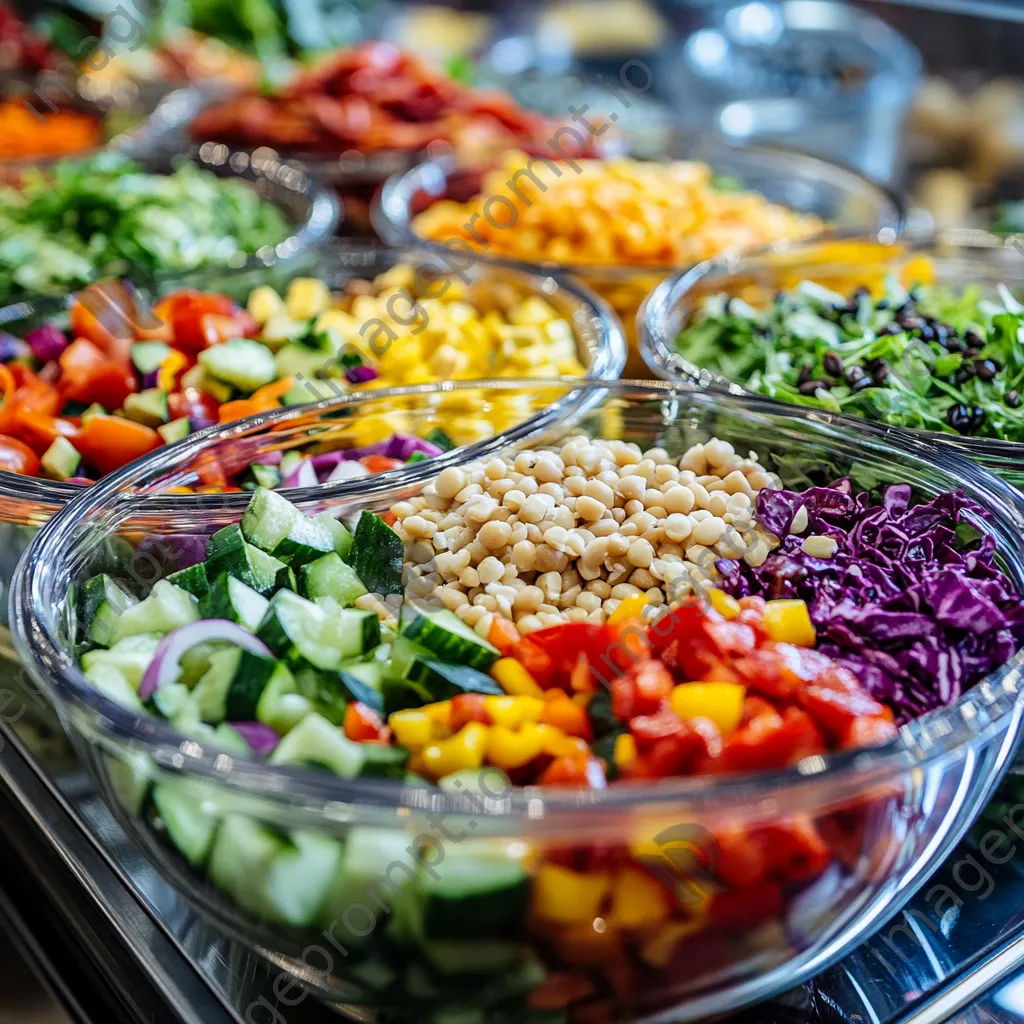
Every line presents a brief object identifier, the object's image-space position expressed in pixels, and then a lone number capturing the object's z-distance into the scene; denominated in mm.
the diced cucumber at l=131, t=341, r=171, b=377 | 580
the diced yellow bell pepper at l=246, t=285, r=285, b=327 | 644
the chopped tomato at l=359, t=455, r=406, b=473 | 508
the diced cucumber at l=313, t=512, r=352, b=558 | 469
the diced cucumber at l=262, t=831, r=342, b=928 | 360
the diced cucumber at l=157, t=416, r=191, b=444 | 553
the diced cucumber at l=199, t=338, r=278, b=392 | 575
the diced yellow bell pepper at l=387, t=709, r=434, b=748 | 383
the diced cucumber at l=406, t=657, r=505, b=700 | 399
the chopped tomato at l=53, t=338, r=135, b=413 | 577
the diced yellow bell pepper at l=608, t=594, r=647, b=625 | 425
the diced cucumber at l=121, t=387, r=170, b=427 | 563
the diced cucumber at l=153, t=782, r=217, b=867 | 369
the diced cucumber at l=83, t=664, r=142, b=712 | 393
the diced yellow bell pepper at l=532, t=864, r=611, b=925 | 352
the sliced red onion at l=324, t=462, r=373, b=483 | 503
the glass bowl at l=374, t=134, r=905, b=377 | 742
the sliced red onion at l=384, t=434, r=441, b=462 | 513
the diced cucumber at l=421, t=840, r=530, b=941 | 351
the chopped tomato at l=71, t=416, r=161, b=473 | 542
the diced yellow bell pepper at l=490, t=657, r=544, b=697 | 405
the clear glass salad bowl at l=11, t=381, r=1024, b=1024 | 348
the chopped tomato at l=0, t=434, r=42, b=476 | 528
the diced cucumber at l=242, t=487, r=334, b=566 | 453
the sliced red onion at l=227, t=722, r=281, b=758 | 383
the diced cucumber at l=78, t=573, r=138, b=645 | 432
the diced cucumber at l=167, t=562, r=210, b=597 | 441
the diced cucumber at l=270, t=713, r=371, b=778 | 374
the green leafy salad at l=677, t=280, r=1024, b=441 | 520
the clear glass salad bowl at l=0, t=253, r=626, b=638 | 496
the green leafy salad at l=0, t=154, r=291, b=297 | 709
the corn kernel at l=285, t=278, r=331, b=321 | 662
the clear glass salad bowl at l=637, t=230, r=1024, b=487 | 638
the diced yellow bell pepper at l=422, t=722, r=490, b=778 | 376
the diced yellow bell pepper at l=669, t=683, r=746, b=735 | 379
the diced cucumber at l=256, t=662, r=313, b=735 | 392
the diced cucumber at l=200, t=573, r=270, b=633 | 419
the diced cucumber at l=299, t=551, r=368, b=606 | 443
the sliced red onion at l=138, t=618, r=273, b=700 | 401
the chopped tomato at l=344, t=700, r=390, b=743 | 387
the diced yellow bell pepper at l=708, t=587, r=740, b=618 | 411
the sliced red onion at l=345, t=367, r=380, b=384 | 593
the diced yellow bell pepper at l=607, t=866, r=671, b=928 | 353
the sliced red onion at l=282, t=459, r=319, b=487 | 500
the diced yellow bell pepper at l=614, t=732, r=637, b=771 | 376
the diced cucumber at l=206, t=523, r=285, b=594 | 440
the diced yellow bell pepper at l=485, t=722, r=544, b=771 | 377
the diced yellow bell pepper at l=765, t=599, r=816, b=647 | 411
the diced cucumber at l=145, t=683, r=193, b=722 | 390
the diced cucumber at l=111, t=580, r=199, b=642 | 422
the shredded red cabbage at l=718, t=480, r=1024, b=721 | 399
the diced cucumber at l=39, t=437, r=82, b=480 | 536
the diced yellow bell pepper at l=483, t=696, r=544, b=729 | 383
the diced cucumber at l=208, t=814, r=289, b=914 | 363
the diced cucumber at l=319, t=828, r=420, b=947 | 355
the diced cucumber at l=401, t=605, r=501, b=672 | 409
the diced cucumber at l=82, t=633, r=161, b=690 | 404
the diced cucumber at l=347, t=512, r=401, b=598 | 457
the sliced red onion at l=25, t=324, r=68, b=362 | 614
